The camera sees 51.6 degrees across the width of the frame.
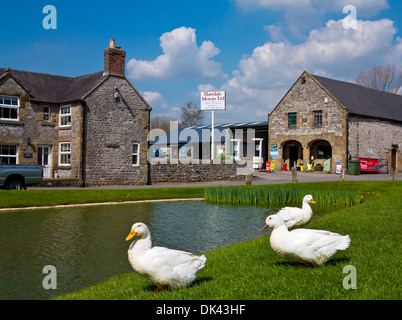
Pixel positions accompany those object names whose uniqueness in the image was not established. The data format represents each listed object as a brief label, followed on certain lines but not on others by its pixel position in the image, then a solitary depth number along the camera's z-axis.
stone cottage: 30.94
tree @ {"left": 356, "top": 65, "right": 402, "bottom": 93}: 71.50
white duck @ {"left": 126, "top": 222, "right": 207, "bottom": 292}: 5.86
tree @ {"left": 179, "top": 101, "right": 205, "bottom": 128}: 89.12
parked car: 23.50
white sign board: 48.19
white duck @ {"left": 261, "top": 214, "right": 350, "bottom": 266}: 6.69
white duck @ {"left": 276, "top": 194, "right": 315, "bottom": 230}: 10.18
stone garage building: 45.78
